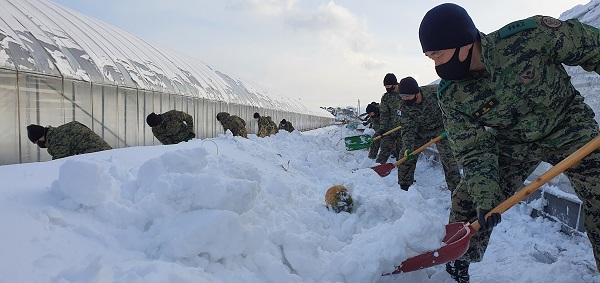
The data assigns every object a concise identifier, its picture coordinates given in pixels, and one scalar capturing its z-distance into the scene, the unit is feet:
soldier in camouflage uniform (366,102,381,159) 27.83
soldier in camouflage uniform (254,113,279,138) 40.76
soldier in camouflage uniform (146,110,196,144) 25.08
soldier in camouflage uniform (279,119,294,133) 51.09
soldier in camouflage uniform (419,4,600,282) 6.47
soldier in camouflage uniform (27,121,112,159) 15.62
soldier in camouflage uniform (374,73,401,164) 22.61
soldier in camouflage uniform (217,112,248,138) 32.53
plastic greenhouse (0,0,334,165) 19.92
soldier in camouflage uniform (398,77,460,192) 16.06
